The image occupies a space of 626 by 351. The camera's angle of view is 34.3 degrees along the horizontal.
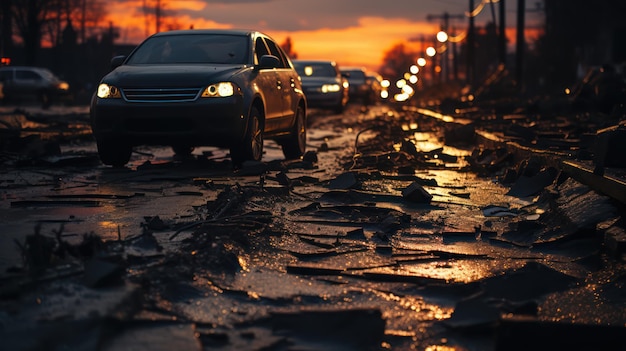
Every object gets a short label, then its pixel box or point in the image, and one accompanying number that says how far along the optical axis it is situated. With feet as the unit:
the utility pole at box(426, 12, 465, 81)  362.16
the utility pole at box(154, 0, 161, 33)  392.47
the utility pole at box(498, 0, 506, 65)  162.81
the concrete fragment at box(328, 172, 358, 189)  31.30
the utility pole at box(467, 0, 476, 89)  207.21
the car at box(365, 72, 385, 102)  152.25
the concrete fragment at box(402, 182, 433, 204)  29.22
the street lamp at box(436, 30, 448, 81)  363.19
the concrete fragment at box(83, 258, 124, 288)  14.90
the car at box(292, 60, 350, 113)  104.37
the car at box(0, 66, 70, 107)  163.84
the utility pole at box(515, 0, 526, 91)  139.85
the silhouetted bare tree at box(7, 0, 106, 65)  213.66
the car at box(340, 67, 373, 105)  148.15
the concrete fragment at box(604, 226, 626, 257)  20.06
